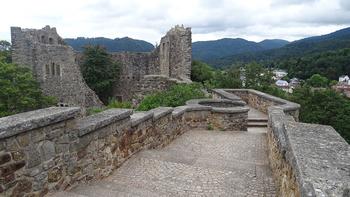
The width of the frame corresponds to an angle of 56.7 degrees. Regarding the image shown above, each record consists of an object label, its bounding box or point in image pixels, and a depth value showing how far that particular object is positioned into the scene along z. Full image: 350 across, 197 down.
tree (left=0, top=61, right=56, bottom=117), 20.30
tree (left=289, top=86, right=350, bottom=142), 28.11
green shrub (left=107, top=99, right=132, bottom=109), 18.26
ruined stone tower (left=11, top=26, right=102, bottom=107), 23.62
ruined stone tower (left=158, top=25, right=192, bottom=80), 22.95
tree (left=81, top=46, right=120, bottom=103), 27.97
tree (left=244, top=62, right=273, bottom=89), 21.25
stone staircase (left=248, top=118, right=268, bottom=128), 10.87
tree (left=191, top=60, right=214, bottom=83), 26.58
